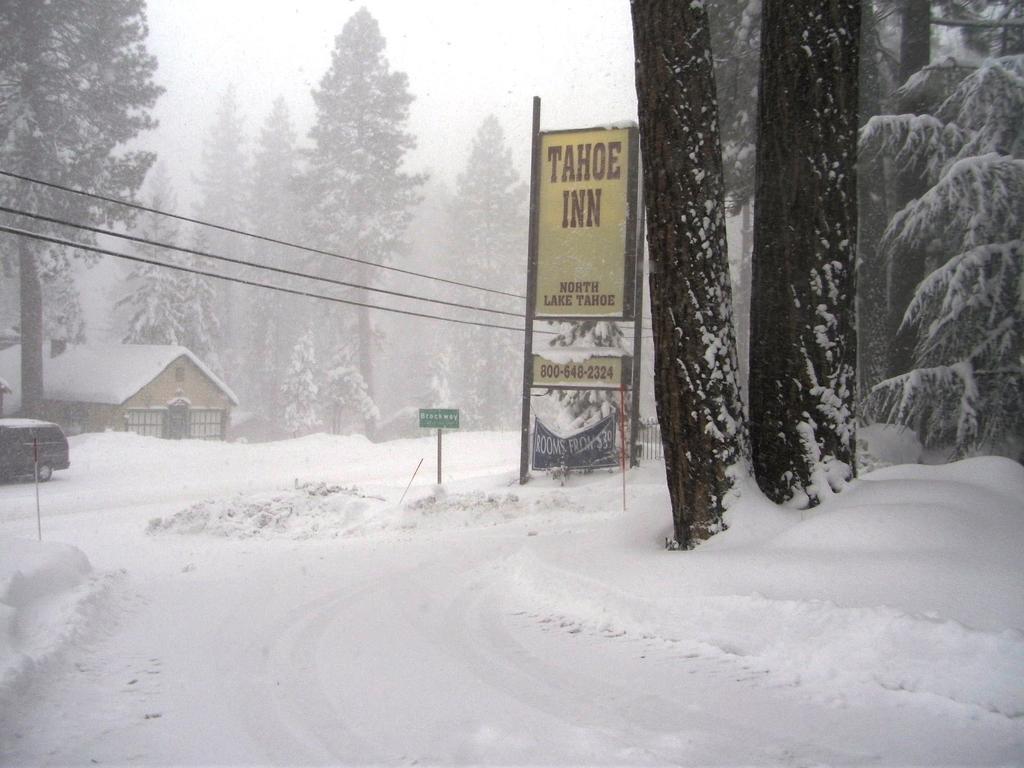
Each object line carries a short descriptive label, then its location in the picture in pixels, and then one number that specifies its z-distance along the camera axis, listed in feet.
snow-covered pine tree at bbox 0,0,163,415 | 92.53
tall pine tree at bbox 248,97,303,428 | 187.52
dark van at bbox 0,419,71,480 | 70.03
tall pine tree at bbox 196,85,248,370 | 197.57
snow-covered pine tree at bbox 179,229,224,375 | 163.02
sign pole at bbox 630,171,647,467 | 60.31
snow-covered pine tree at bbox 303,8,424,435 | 142.61
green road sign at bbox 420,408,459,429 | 56.08
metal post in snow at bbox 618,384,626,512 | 43.80
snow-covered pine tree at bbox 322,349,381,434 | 151.43
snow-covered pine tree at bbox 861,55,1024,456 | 34.63
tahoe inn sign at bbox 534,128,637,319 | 55.52
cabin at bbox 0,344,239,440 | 123.03
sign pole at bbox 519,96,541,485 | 57.62
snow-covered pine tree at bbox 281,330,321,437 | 171.63
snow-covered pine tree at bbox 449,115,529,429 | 170.30
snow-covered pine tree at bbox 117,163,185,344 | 154.92
